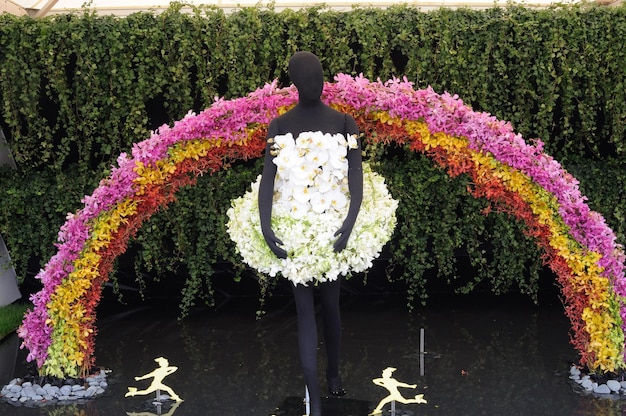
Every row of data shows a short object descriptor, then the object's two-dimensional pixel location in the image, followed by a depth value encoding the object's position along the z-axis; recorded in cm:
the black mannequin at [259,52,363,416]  393
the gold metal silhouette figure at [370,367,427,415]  435
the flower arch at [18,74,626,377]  448
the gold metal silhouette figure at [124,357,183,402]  462
